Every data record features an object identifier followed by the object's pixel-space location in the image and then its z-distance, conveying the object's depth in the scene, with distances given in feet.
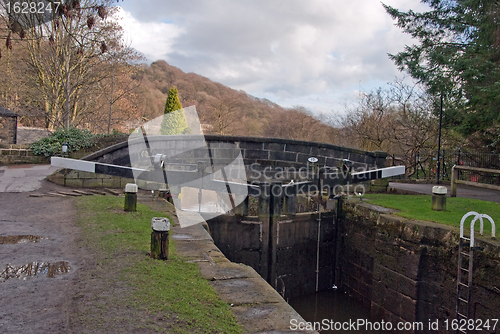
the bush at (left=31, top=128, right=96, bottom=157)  44.65
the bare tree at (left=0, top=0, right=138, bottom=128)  62.23
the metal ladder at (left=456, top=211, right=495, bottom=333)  18.94
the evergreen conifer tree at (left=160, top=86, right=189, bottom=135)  85.40
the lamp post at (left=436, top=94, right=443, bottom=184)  44.83
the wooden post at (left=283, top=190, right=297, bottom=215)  29.04
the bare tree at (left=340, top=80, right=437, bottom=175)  61.46
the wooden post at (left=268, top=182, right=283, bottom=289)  28.30
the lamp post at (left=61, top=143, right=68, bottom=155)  42.52
